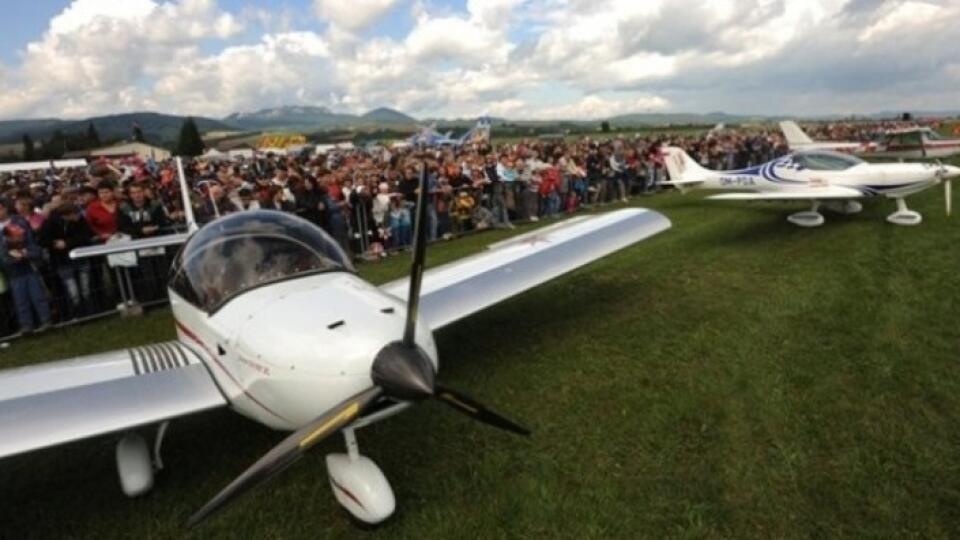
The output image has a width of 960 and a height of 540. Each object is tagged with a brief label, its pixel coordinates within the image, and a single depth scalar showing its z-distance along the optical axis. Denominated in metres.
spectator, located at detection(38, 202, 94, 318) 8.41
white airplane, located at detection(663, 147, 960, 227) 11.73
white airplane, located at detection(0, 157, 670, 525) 3.26
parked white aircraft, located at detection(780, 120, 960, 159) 23.73
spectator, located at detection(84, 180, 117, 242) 8.84
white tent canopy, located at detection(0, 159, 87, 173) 46.07
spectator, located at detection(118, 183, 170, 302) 9.14
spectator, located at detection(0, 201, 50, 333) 7.87
